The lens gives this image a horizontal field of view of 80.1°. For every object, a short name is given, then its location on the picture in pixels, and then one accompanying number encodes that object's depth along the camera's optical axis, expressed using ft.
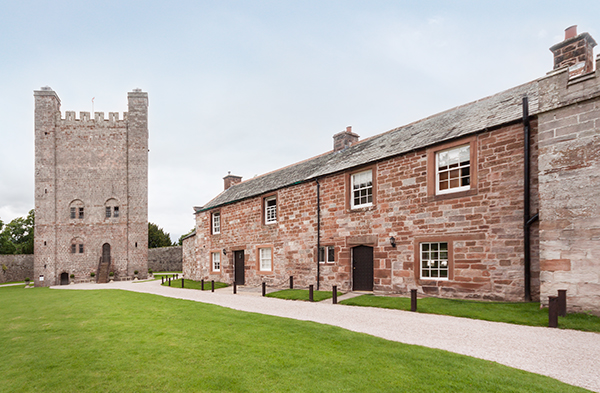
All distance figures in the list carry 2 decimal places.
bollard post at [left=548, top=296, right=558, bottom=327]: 26.43
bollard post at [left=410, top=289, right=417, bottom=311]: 34.92
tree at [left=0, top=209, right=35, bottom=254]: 177.78
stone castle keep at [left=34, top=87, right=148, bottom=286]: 111.04
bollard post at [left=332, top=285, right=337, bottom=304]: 42.60
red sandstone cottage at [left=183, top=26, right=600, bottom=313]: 29.94
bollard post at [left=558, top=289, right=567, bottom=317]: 28.58
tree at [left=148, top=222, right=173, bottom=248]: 197.57
